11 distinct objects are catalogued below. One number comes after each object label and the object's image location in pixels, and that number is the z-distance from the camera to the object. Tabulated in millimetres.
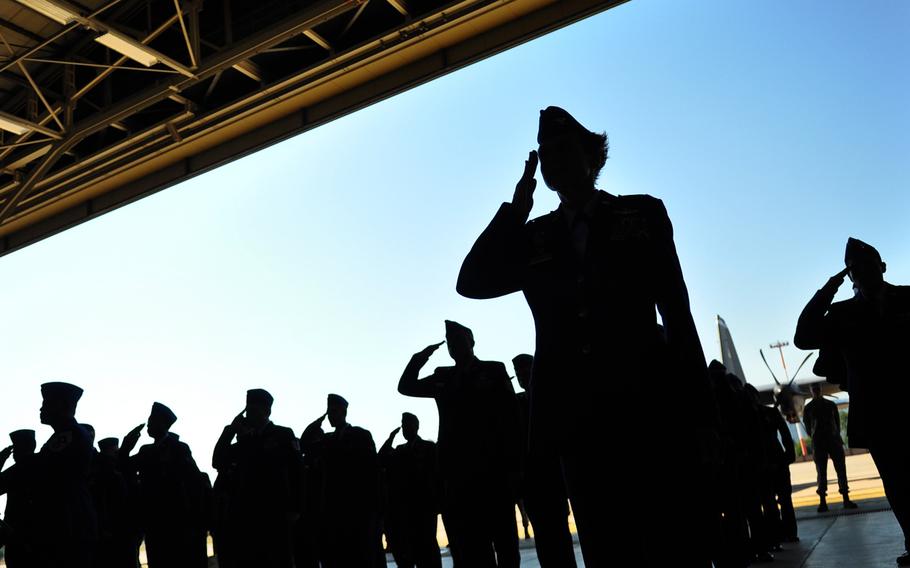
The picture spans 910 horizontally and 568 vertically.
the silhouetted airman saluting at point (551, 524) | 4660
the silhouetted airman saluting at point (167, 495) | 6719
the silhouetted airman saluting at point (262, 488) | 5355
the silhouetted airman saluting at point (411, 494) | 8055
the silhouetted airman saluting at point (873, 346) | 4004
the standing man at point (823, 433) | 9758
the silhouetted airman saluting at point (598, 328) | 1606
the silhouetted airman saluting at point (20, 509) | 4527
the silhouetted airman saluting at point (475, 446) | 4660
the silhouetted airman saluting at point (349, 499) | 6465
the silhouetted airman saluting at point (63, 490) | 4531
